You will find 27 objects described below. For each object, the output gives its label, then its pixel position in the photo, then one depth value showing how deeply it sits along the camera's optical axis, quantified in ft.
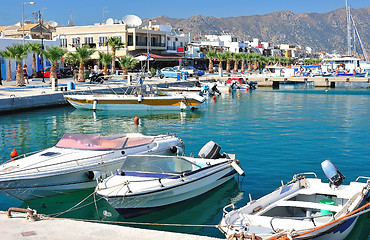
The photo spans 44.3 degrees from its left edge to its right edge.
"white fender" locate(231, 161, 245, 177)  51.37
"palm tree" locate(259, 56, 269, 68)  381.27
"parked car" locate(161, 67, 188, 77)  234.38
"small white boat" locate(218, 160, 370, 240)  33.24
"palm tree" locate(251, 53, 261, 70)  370.12
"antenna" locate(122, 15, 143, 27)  285.02
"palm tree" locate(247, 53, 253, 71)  357.10
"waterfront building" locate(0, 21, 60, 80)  180.93
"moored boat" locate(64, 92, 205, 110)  128.47
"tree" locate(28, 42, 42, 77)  181.44
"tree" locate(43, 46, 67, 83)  159.53
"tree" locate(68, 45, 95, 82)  167.14
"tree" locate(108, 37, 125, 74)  211.82
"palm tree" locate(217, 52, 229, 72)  295.28
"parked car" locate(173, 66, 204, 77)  250.78
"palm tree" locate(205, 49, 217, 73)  287.69
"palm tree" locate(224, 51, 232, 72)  304.79
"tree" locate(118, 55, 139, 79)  202.69
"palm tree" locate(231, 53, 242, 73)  322.96
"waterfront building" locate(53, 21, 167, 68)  259.60
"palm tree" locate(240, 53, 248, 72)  336.90
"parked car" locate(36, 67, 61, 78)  194.40
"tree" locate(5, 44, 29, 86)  150.92
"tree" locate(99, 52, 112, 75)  197.11
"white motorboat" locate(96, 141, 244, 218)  43.06
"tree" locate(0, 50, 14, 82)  151.65
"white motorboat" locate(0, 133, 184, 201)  46.60
